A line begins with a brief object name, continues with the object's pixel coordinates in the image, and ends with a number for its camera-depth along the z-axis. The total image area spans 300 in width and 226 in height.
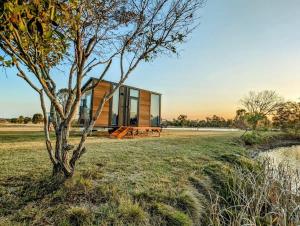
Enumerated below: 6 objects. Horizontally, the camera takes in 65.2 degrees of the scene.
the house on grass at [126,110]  10.95
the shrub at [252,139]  14.34
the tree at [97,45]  2.88
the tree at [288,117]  22.86
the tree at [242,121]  20.83
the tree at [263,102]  30.44
